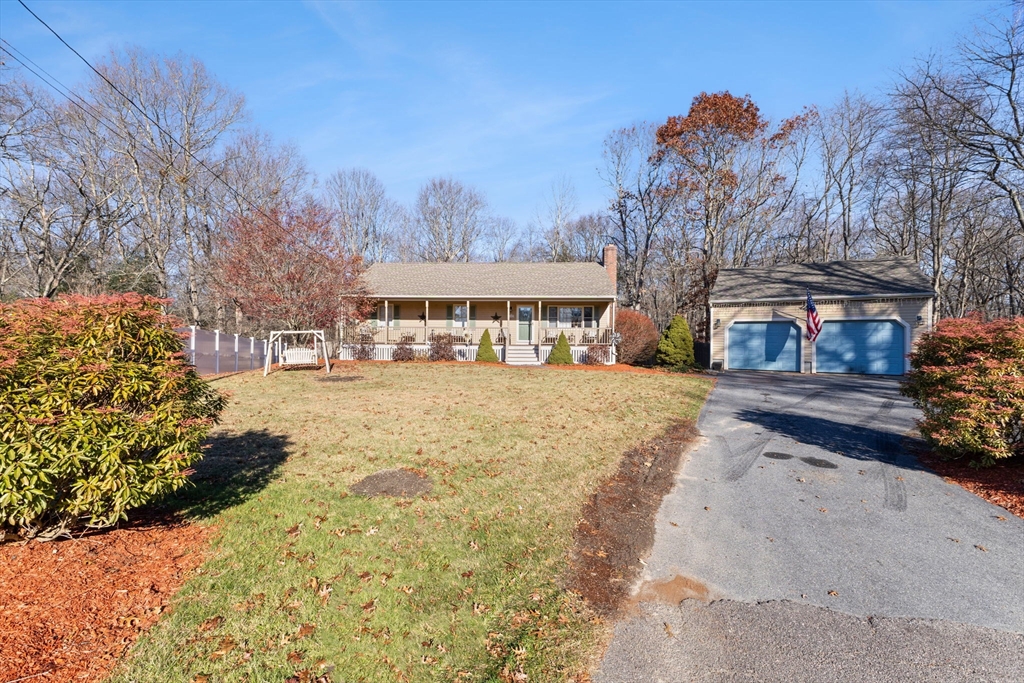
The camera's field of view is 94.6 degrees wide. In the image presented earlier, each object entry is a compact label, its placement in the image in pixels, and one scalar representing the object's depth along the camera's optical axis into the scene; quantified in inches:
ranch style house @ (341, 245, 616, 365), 856.3
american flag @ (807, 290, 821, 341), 746.8
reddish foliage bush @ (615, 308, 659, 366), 863.7
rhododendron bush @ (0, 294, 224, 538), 126.0
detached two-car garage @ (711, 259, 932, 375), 729.6
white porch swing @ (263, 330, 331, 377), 602.2
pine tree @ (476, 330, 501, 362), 807.7
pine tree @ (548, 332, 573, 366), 798.5
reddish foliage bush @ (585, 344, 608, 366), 822.2
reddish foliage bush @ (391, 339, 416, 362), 822.5
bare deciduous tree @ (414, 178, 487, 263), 1636.3
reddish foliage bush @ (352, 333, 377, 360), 833.5
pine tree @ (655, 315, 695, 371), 772.6
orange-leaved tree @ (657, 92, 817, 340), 1132.5
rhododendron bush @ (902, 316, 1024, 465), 241.4
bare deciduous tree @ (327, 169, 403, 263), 1588.5
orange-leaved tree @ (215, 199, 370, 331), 698.8
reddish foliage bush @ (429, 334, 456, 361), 826.8
